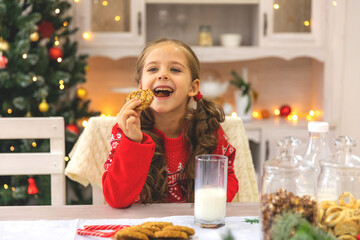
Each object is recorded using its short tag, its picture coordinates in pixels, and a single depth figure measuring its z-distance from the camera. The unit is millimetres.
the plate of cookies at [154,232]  863
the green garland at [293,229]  649
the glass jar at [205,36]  3049
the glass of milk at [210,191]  945
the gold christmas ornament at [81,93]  2838
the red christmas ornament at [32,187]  2351
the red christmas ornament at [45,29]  2604
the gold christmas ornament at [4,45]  2418
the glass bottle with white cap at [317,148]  1053
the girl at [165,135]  1186
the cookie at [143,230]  873
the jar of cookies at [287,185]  792
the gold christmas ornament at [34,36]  2468
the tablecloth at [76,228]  926
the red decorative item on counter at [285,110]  3260
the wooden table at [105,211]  1057
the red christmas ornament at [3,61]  2389
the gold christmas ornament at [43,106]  2518
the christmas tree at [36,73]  2430
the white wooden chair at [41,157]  1410
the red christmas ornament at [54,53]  2619
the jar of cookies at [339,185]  832
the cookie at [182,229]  890
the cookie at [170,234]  866
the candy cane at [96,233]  919
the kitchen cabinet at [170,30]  2867
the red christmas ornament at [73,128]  2603
